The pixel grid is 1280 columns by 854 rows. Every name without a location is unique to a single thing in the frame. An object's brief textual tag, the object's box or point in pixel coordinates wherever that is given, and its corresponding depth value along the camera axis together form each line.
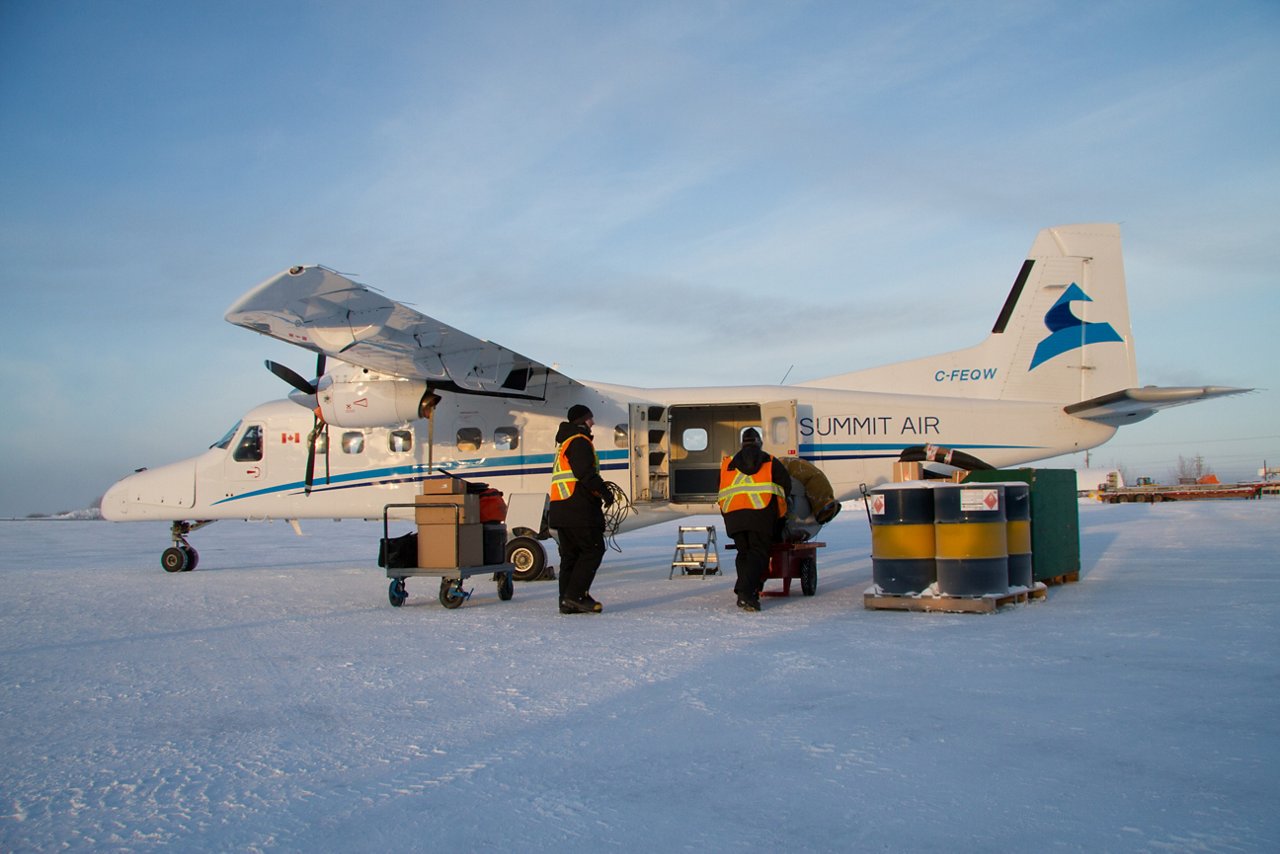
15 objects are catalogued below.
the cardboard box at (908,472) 9.33
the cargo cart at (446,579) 8.67
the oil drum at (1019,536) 8.40
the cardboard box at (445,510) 8.77
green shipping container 9.36
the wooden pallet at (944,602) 7.63
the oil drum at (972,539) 7.70
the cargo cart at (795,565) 9.52
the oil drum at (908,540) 7.93
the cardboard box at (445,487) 9.01
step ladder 12.19
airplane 12.37
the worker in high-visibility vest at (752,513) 8.23
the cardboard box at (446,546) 8.73
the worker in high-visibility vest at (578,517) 8.14
